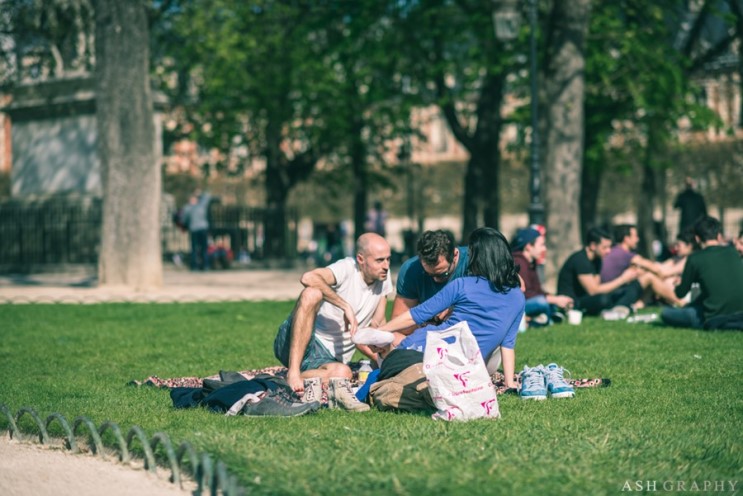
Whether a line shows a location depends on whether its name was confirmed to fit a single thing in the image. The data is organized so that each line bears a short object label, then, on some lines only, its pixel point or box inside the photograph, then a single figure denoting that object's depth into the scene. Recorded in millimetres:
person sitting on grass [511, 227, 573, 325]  13602
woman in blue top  8266
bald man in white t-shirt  8828
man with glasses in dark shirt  8680
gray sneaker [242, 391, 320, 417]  7676
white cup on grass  14398
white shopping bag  7320
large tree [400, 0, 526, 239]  26266
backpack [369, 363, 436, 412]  7832
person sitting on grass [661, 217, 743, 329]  12719
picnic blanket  8844
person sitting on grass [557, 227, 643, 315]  15414
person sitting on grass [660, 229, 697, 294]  16688
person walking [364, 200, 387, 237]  37469
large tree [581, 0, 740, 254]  25609
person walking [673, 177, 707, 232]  24578
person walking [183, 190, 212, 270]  28516
